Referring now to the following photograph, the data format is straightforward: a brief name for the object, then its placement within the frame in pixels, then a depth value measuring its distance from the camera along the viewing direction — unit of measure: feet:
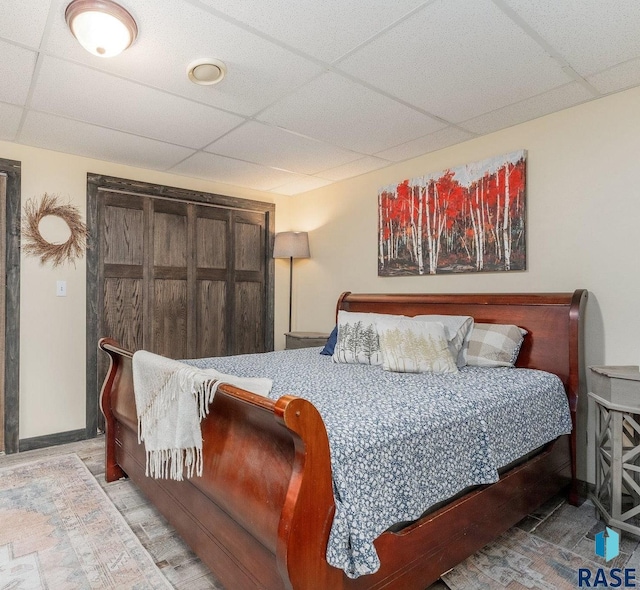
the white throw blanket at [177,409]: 4.92
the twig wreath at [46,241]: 10.15
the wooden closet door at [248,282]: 13.82
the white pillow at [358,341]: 8.41
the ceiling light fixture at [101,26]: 5.13
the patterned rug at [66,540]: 5.44
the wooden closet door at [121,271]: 11.27
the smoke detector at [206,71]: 6.46
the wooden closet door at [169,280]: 12.13
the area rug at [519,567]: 5.35
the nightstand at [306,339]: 12.37
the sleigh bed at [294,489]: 3.69
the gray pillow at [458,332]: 8.01
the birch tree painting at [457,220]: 8.84
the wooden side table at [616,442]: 6.18
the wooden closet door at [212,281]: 12.98
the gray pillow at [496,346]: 7.92
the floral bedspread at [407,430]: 3.99
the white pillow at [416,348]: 7.47
